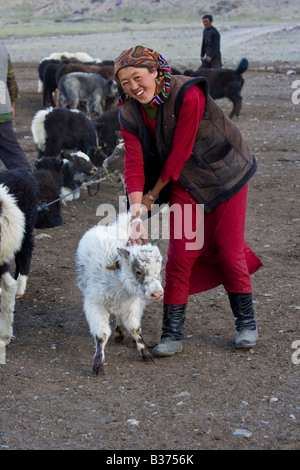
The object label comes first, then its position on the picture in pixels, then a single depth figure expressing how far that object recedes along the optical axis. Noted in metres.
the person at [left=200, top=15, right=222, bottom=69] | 15.52
